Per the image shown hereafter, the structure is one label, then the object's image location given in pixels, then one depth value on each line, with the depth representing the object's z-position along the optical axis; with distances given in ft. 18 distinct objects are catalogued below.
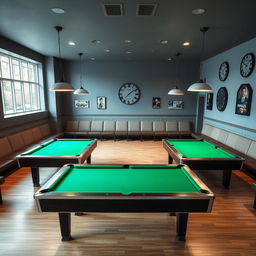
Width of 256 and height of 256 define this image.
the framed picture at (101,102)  28.17
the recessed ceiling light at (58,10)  10.42
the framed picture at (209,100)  23.76
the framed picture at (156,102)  28.14
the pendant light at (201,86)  12.78
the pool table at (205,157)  11.25
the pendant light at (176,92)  18.42
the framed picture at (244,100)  16.17
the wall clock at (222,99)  20.11
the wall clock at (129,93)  27.91
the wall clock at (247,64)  15.79
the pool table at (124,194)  6.65
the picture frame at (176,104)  28.25
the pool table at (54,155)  11.46
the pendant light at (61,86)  13.31
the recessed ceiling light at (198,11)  10.44
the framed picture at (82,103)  28.27
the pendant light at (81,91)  19.33
